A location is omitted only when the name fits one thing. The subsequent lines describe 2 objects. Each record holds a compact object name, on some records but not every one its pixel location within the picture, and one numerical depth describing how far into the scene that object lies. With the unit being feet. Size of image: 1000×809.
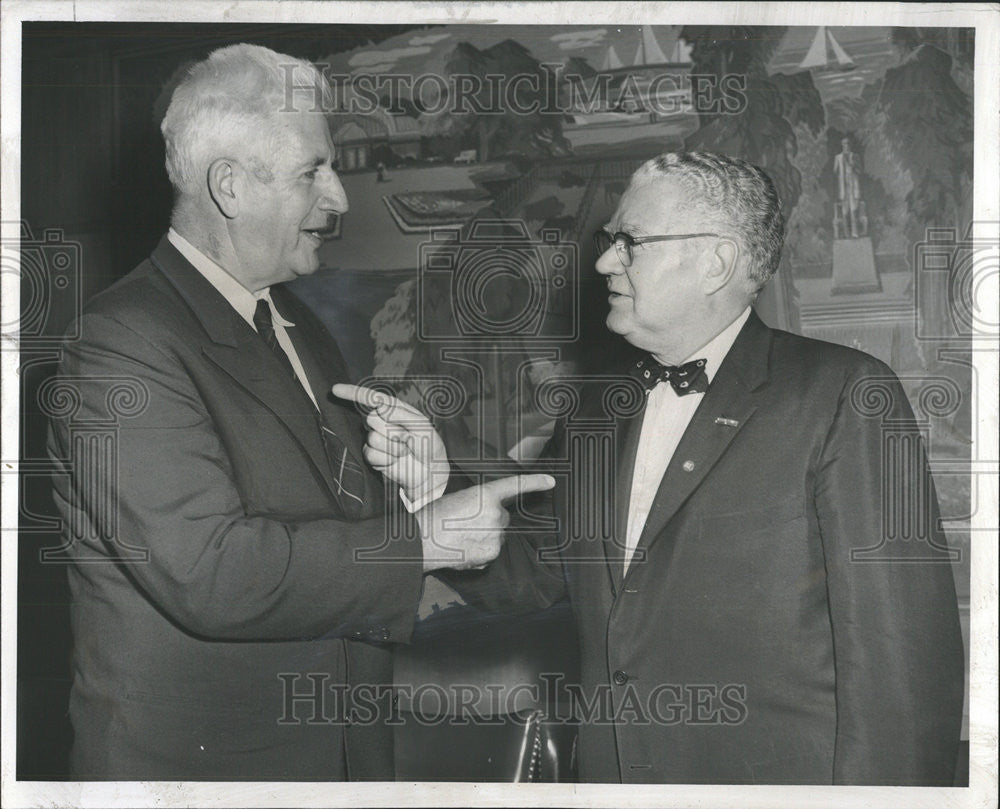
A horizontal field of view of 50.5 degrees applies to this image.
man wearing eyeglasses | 11.67
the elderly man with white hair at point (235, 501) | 11.66
